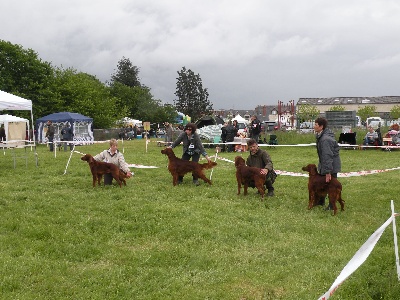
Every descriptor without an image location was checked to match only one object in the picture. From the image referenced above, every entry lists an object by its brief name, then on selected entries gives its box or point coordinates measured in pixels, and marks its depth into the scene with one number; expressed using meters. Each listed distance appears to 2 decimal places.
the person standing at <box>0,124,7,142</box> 27.04
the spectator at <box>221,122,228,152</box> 21.22
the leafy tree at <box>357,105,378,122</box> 76.38
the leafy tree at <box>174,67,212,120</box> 71.94
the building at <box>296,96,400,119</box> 109.12
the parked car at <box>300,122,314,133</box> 27.60
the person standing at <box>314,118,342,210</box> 7.48
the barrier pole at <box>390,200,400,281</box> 4.25
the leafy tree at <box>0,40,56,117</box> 40.62
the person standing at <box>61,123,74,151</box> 22.80
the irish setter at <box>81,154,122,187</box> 9.73
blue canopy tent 30.56
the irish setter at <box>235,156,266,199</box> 8.59
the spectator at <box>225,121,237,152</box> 20.84
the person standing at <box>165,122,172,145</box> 26.98
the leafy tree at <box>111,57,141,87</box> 86.12
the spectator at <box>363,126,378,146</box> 21.50
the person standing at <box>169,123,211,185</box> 10.59
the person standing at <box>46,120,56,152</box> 23.70
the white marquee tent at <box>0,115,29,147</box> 29.38
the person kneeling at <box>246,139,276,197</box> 8.89
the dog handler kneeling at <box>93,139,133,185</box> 10.09
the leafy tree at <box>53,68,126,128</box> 45.44
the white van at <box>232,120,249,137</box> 32.54
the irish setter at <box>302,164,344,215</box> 7.48
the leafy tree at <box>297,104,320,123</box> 67.47
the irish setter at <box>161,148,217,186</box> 10.09
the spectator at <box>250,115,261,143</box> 20.28
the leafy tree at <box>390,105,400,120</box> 73.19
